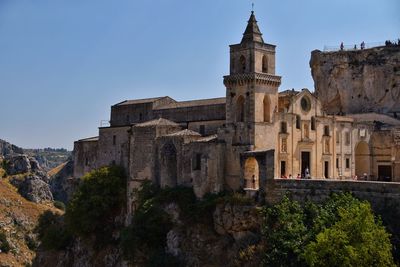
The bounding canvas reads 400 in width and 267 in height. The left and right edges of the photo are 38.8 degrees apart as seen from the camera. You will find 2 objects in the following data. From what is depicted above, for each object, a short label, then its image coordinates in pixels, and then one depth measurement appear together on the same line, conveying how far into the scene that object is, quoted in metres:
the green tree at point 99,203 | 51.91
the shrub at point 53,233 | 57.78
